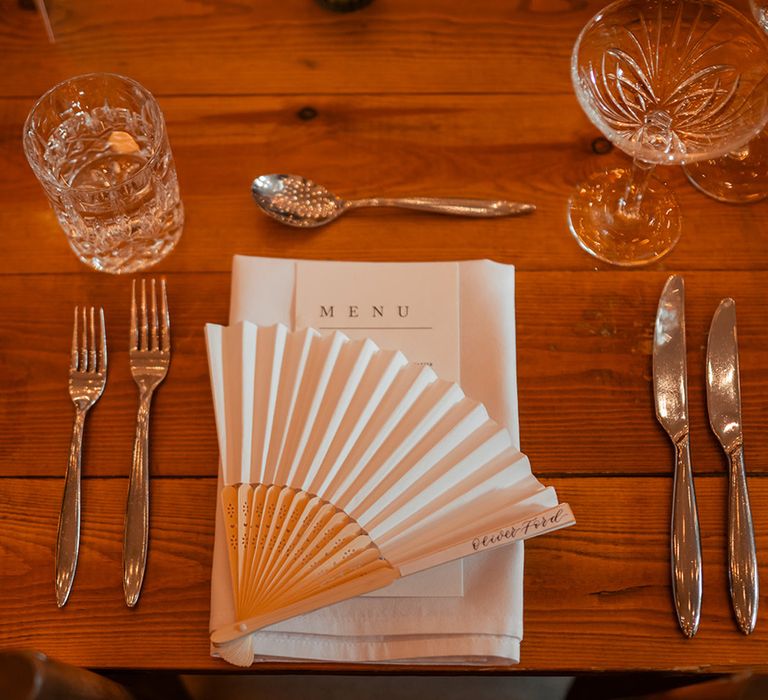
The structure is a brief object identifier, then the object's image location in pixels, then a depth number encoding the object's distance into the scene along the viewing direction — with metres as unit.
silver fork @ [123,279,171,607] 0.73
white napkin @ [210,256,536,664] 0.69
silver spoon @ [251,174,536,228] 0.88
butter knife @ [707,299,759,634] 0.72
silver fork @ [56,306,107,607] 0.73
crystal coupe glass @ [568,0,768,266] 0.80
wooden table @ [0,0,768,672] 0.72
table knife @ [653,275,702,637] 0.72
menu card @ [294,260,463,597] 0.81
